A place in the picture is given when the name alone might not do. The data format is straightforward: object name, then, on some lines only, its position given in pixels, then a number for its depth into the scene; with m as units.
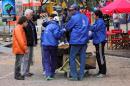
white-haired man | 12.96
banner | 28.44
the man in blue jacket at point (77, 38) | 12.30
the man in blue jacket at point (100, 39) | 12.90
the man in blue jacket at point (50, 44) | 12.38
